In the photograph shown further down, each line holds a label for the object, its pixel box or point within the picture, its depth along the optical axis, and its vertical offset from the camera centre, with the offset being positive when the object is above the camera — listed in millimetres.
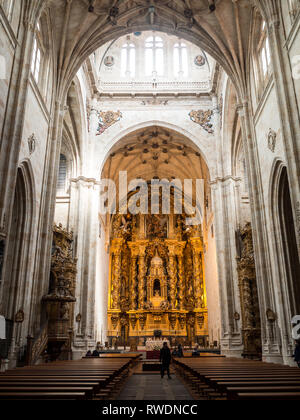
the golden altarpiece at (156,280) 32375 +5135
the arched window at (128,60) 24672 +17468
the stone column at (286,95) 9812 +6405
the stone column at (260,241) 12172 +3261
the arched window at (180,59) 24656 +17518
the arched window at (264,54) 13730 +10130
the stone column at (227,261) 18519 +3815
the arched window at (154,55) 24797 +17810
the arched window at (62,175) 22391 +9360
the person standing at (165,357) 12398 -535
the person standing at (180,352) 19159 -571
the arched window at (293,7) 10409 +8725
